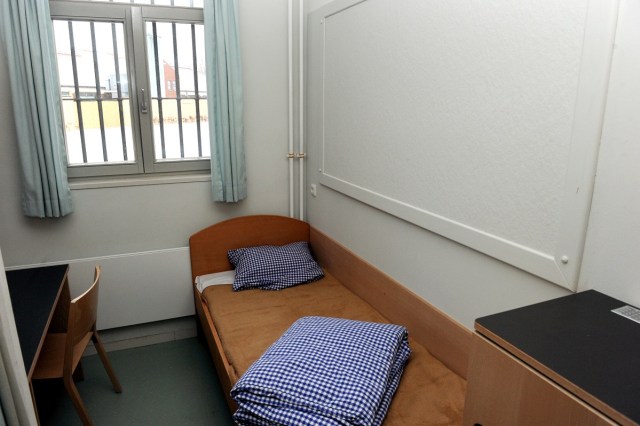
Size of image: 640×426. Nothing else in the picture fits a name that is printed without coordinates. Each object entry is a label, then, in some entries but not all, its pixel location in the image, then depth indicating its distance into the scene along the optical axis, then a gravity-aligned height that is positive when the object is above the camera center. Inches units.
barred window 101.3 +7.7
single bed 65.9 -40.1
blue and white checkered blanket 57.2 -35.8
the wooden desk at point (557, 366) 32.6 -19.7
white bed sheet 110.2 -40.8
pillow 106.0 -36.8
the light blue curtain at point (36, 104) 90.8 +2.4
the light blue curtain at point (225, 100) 105.4 +4.0
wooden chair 74.1 -44.1
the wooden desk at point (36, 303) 66.5 -33.4
